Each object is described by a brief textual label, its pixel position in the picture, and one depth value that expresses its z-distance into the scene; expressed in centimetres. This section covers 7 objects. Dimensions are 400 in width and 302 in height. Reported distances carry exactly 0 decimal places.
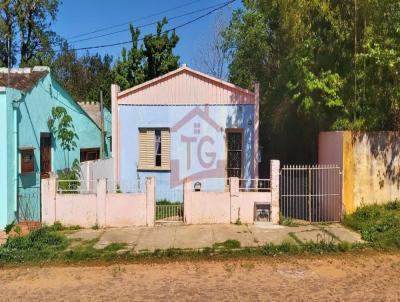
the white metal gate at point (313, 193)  1191
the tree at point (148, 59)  2025
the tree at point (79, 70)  3744
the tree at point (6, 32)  2561
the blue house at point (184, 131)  1455
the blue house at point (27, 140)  1130
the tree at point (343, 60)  1165
